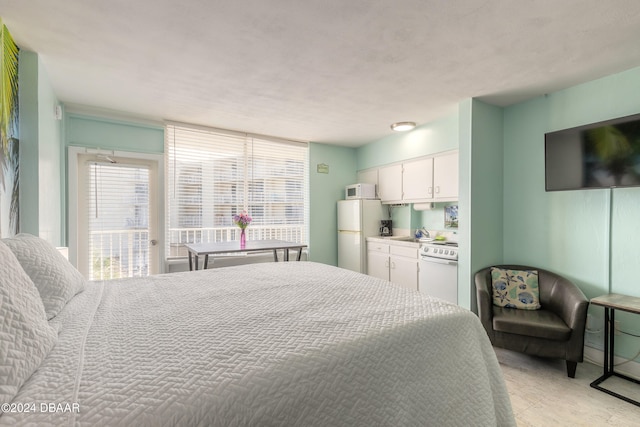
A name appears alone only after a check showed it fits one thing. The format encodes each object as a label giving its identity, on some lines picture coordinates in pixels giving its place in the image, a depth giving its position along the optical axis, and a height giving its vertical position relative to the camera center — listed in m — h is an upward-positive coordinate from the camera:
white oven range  3.22 -0.72
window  3.91 +0.39
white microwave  4.69 +0.33
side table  2.04 -0.88
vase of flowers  3.73 -0.16
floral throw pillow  2.74 -0.79
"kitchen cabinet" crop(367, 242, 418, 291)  3.85 -0.77
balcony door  3.41 -0.07
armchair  2.22 -0.95
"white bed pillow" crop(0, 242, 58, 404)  0.68 -0.34
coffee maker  4.68 -0.29
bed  0.70 -0.46
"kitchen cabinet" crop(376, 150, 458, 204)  3.60 +0.44
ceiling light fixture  3.74 +1.14
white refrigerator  4.58 -0.29
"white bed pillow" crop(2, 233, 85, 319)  1.17 -0.27
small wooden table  3.19 -0.45
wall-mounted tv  2.19 +0.47
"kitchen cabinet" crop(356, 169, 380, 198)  4.89 +0.62
